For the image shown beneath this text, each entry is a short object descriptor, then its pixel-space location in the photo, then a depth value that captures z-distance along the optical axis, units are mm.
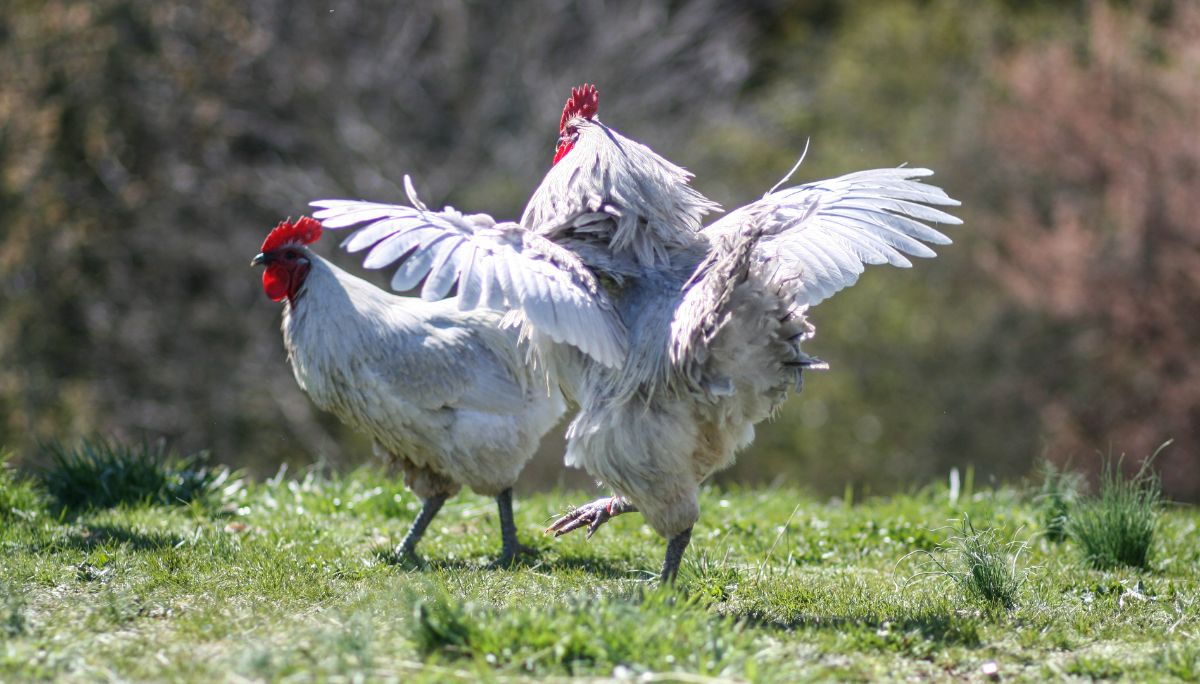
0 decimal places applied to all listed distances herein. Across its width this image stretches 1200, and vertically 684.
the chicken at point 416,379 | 13516
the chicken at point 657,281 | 10562
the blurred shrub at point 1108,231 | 28562
